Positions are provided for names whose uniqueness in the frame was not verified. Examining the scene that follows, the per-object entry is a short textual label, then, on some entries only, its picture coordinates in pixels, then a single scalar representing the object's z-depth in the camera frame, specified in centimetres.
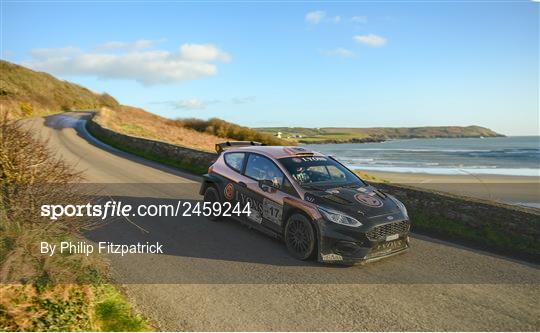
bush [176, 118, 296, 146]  3878
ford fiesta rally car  648
